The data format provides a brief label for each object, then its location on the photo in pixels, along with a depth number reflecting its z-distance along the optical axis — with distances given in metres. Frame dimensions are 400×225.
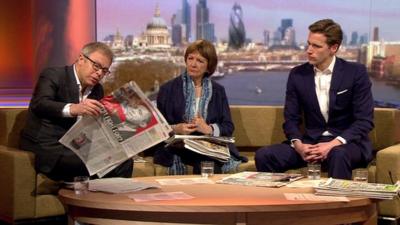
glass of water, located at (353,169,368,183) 3.06
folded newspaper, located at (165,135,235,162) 3.76
